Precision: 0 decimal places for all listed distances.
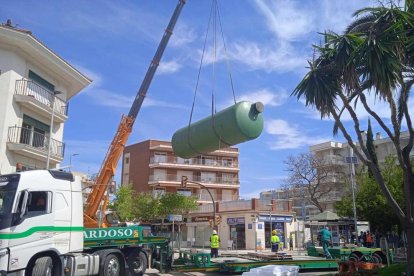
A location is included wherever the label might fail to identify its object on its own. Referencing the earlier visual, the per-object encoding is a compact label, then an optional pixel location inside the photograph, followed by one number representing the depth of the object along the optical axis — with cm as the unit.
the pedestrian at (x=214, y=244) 2178
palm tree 1255
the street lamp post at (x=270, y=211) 4153
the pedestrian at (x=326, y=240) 1993
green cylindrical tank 1248
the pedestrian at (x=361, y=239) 2898
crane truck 1135
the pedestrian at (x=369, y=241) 2720
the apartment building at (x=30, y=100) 2253
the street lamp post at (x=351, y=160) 2999
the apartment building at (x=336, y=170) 5391
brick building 6412
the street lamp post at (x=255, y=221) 4308
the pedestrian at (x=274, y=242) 2398
